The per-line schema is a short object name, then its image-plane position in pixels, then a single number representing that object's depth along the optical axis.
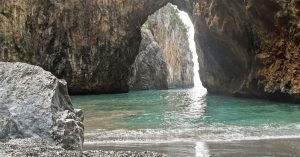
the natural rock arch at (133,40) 22.42
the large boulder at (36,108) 7.10
